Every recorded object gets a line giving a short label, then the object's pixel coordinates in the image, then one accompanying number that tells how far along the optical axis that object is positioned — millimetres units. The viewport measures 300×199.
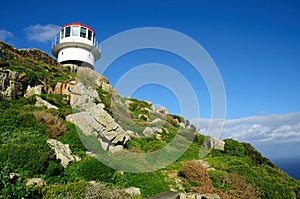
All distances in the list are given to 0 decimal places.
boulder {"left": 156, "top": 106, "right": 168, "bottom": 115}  30825
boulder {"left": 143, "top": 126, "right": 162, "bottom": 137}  18356
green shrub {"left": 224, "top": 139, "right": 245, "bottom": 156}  20531
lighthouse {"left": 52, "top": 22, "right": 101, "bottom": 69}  34250
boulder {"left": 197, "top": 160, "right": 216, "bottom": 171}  14344
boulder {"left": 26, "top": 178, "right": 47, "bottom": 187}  6984
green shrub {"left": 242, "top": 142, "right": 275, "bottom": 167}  21623
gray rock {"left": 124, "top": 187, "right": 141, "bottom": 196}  8320
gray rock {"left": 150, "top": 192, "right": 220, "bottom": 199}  8633
